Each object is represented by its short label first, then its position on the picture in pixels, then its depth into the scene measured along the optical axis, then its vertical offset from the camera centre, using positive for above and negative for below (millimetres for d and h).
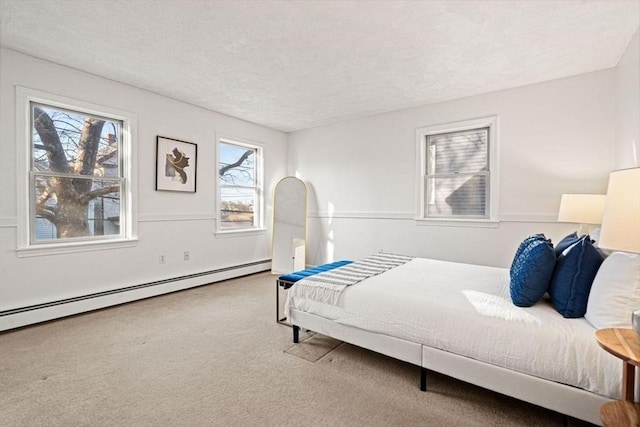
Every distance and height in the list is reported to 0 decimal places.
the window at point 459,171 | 3766 +537
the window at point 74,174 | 2945 +362
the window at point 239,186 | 4734 +397
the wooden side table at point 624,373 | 1094 -644
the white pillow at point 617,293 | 1407 -379
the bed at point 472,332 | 1433 -699
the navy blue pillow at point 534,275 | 1768 -370
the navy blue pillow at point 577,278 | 1633 -359
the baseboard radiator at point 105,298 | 2797 -984
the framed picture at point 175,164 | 3857 +595
